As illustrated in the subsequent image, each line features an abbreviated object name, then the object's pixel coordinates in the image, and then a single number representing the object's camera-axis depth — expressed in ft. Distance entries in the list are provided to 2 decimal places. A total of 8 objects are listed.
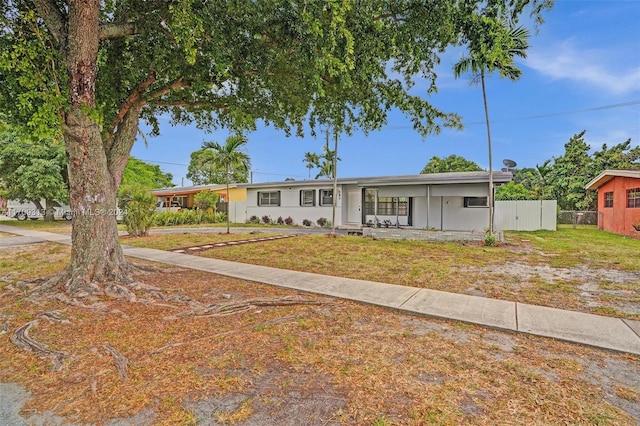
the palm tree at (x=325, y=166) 89.28
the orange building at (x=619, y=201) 50.31
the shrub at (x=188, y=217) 72.28
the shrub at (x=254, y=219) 78.48
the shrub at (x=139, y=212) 47.60
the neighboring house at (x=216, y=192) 82.48
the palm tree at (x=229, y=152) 56.70
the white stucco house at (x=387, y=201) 50.80
